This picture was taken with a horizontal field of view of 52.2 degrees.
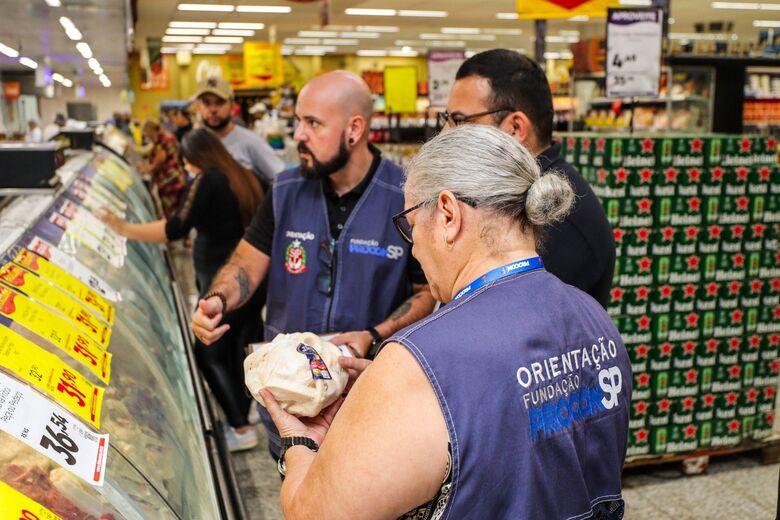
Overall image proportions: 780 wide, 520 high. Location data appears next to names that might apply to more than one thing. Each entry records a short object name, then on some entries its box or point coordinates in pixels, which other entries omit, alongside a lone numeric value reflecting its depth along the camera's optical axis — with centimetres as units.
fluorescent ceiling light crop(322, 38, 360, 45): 2412
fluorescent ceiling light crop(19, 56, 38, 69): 1071
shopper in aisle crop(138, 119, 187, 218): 857
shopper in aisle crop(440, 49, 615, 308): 211
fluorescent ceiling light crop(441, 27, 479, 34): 2118
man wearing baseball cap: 532
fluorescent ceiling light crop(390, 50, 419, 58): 2955
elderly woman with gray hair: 118
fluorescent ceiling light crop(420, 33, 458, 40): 2294
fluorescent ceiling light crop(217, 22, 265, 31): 1919
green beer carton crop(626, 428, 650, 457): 400
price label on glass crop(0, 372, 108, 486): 140
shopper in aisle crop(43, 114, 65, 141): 553
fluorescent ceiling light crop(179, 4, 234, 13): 1556
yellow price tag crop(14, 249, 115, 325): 221
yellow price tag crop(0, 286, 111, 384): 181
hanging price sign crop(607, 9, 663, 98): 469
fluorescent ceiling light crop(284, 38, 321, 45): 2394
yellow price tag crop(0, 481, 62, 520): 122
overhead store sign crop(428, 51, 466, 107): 780
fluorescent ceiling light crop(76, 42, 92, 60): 926
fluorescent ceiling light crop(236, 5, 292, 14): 1623
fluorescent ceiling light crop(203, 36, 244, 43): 2258
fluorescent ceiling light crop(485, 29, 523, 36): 2172
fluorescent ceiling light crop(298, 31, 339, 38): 2198
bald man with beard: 254
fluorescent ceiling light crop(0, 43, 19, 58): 803
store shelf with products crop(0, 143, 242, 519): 148
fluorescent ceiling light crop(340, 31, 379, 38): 2228
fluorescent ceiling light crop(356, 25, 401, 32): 2045
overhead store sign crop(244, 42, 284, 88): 1778
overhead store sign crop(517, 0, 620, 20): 534
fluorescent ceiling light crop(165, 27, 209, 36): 2031
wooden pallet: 405
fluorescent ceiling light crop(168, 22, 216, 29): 1889
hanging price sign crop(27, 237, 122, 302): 240
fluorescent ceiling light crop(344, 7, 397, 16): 1678
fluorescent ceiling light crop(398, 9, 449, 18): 1720
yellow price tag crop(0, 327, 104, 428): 159
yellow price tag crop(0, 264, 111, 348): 199
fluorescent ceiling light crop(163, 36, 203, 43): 2252
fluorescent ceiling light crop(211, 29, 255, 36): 2073
